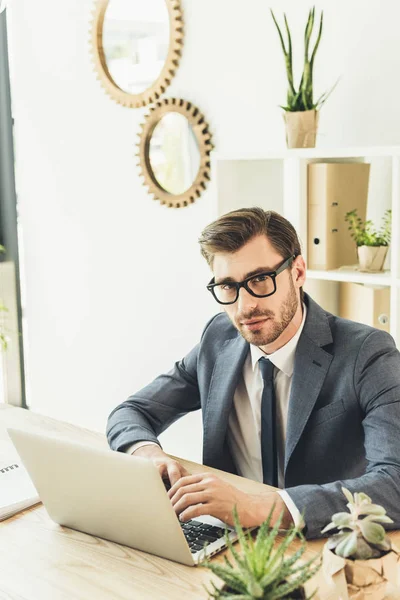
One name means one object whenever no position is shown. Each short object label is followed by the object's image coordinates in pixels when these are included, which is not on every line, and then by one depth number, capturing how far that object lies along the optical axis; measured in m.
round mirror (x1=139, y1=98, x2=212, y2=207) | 3.27
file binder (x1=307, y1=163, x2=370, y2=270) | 2.58
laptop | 1.39
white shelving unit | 2.40
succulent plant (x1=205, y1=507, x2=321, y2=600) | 1.01
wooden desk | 1.33
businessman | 1.76
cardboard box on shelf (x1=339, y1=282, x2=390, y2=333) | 2.53
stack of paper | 1.67
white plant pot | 2.52
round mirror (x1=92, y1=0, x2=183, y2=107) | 3.30
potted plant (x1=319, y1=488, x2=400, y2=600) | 1.16
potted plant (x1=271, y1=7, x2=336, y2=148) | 2.65
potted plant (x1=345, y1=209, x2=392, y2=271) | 2.52
